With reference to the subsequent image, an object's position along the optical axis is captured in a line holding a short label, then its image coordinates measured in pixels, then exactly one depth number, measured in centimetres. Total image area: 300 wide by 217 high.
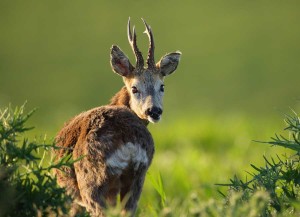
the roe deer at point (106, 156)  1491
